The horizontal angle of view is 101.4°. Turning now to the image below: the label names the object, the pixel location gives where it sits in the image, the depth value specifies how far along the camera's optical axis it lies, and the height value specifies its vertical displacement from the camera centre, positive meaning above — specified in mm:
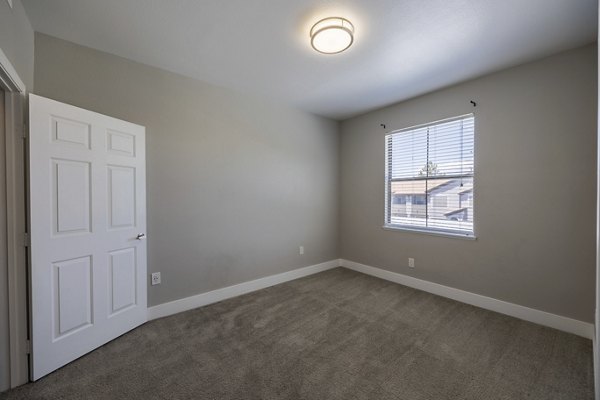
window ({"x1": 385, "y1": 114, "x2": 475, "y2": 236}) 2949 +282
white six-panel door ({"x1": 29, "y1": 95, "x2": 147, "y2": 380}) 1732 -261
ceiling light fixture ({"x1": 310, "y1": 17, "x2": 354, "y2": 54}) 1886 +1294
